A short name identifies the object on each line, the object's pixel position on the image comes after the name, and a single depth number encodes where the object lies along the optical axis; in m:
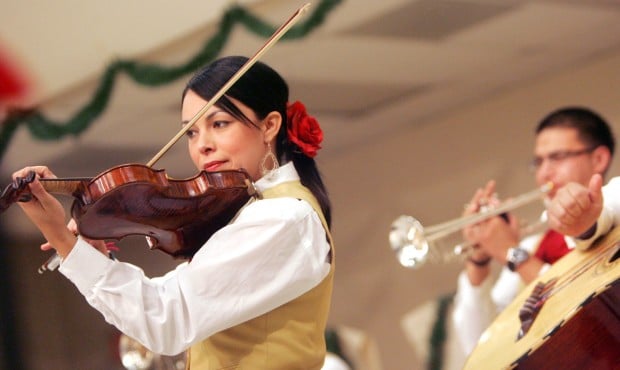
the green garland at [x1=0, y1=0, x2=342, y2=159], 8.84
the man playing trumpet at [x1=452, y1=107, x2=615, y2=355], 7.45
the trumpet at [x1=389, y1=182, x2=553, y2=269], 7.34
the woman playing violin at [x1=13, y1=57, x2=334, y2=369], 4.10
